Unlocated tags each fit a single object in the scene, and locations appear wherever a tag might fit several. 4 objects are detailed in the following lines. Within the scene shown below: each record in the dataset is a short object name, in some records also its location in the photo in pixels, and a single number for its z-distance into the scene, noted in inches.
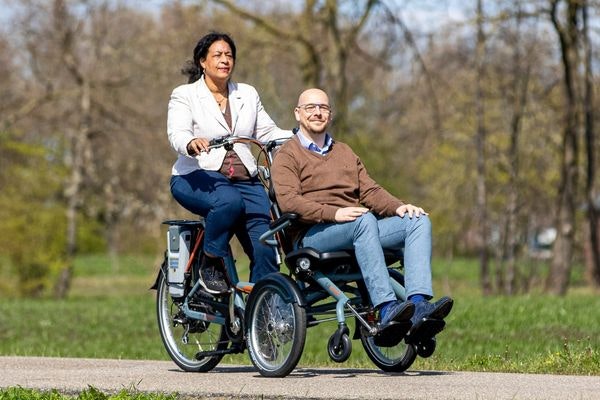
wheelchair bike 598.8
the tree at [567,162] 2122.8
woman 655.6
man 582.6
